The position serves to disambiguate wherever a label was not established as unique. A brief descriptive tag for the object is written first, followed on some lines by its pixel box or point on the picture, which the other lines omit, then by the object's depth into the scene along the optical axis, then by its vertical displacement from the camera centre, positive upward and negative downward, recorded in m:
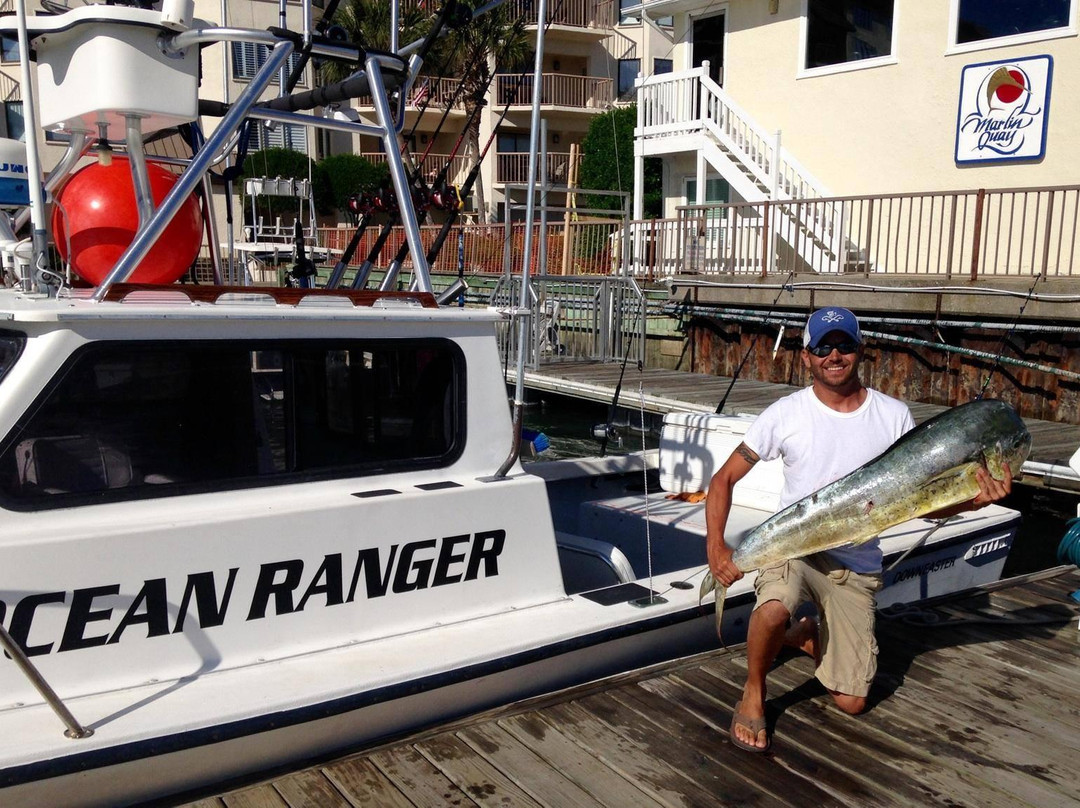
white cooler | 6.10 -1.22
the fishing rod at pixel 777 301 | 13.42 -0.51
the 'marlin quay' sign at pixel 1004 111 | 15.23 +2.41
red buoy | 4.09 +0.11
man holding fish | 3.50 -0.90
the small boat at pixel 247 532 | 3.14 -0.95
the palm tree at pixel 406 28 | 31.14 +7.59
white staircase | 15.72 +2.20
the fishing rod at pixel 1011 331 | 11.02 -0.71
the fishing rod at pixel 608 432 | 6.12 -1.04
